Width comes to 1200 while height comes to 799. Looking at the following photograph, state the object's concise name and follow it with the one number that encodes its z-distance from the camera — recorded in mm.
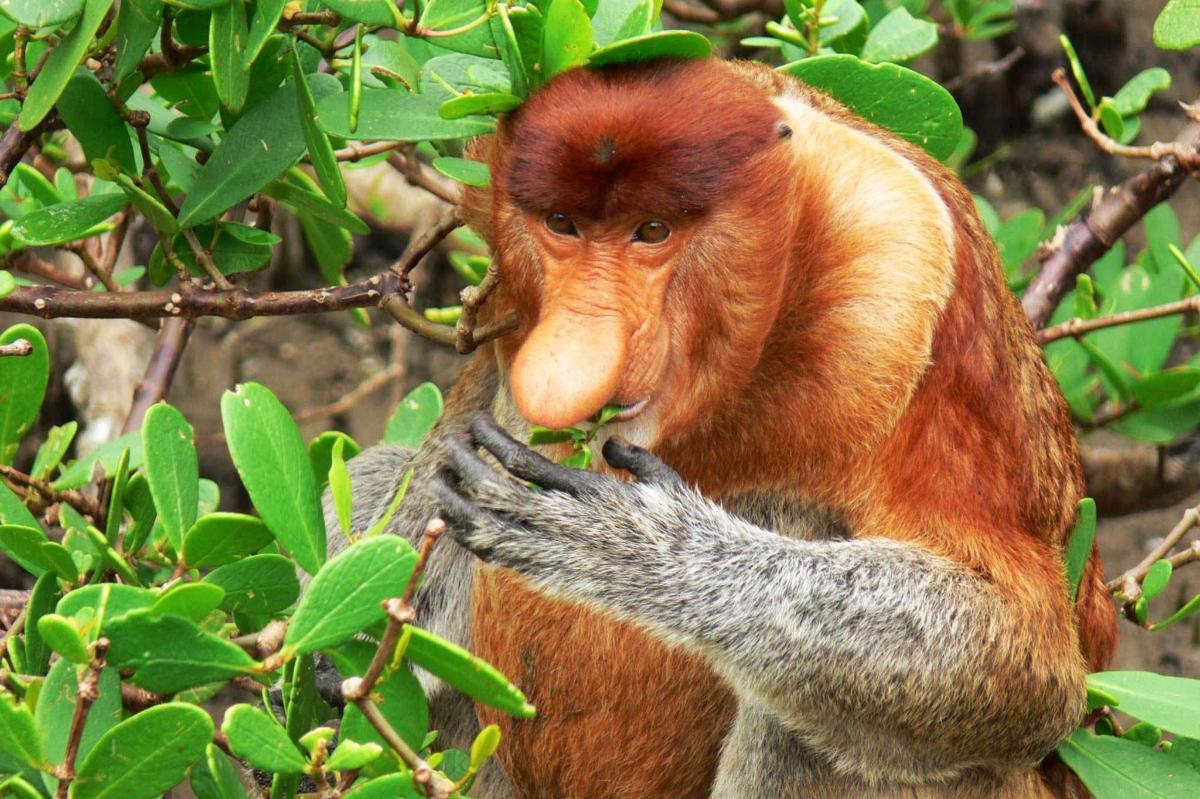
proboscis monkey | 4805
